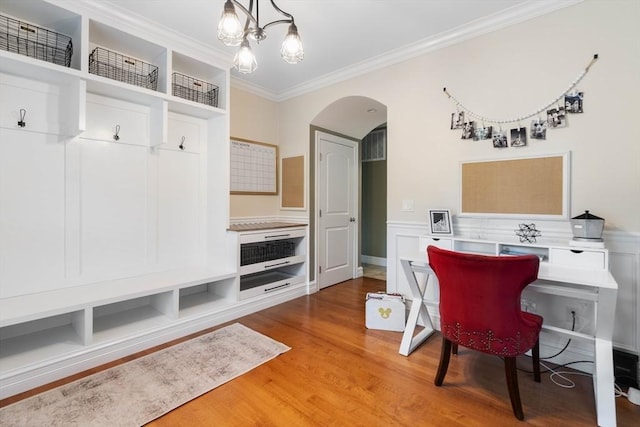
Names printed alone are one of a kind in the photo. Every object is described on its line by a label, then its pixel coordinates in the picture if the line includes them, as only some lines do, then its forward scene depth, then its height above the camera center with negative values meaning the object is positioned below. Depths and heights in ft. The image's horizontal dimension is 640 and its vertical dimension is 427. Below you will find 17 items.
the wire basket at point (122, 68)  8.24 +4.06
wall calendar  11.89 +1.73
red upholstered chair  5.17 -1.74
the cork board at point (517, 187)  7.16 +0.62
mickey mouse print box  8.96 -3.17
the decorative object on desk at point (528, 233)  7.37 -0.56
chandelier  4.93 +3.03
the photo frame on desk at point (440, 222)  8.42 -0.35
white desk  5.21 -1.53
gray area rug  5.27 -3.73
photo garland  7.00 +2.37
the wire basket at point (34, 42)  7.02 +4.05
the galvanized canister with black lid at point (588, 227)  6.15 -0.34
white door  13.21 +0.04
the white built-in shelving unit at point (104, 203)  6.97 +0.10
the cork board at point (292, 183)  12.79 +1.13
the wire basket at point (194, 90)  9.95 +4.08
